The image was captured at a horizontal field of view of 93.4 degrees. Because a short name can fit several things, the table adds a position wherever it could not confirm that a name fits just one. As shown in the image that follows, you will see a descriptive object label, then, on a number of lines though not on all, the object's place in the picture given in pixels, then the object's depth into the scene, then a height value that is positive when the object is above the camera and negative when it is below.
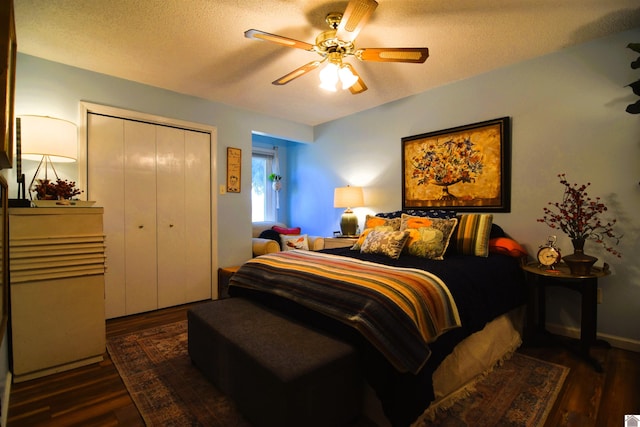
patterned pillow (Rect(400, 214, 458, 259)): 2.37 -0.25
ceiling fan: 1.78 +1.03
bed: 1.35 -0.52
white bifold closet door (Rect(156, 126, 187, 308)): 3.20 -0.11
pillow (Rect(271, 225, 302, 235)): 4.49 -0.36
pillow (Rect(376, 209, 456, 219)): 2.84 -0.07
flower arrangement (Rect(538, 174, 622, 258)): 2.18 -0.08
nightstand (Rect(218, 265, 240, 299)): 3.45 -0.85
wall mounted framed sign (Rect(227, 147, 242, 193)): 3.70 +0.46
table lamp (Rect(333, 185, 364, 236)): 3.84 +0.04
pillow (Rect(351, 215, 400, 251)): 2.81 -0.19
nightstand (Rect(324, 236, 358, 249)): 3.60 -0.43
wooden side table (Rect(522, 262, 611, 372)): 2.02 -0.63
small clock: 2.20 -0.36
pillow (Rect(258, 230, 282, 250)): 4.40 -0.43
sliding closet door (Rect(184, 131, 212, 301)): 3.39 -0.11
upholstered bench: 1.23 -0.74
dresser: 1.88 -0.55
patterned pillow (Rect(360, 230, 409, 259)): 2.39 -0.30
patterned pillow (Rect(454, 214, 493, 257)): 2.50 -0.24
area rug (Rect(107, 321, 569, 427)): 1.51 -1.07
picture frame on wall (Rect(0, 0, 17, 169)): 1.07 +0.53
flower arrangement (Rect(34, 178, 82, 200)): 2.18 +0.11
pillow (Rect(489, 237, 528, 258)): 2.51 -0.35
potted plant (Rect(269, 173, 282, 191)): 5.10 +0.42
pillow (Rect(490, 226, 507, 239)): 2.70 -0.23
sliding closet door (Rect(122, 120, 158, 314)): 3.00 -0.12
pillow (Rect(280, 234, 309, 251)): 4.16 -0.50
